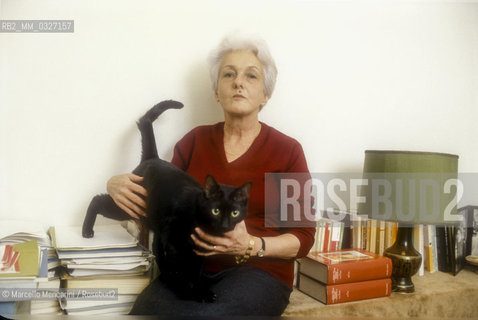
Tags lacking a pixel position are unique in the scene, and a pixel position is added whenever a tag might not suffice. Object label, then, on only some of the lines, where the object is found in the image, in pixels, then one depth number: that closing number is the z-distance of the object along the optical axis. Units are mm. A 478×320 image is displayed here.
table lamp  1250
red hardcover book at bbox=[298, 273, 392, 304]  1218
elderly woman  1087
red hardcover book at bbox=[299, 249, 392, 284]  1226
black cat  1035
